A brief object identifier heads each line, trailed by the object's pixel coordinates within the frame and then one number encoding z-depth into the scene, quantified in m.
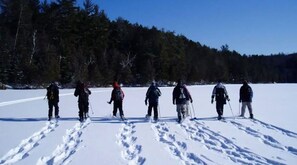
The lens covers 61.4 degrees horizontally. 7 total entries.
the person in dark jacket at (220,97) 11.62
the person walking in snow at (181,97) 10.95
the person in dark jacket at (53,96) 11.20
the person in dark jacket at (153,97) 11.16
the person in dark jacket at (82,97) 10.89
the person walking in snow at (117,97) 11.37
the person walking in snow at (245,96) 12.14
